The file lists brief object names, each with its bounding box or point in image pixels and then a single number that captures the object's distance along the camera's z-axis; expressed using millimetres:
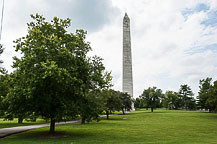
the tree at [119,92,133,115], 60781
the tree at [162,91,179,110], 108056
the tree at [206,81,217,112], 43416
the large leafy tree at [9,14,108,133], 15461
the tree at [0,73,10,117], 17500
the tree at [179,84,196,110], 103894
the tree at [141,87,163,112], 82625
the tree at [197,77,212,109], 83431
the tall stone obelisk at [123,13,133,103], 83062
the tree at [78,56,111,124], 18297
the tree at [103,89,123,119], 45312
